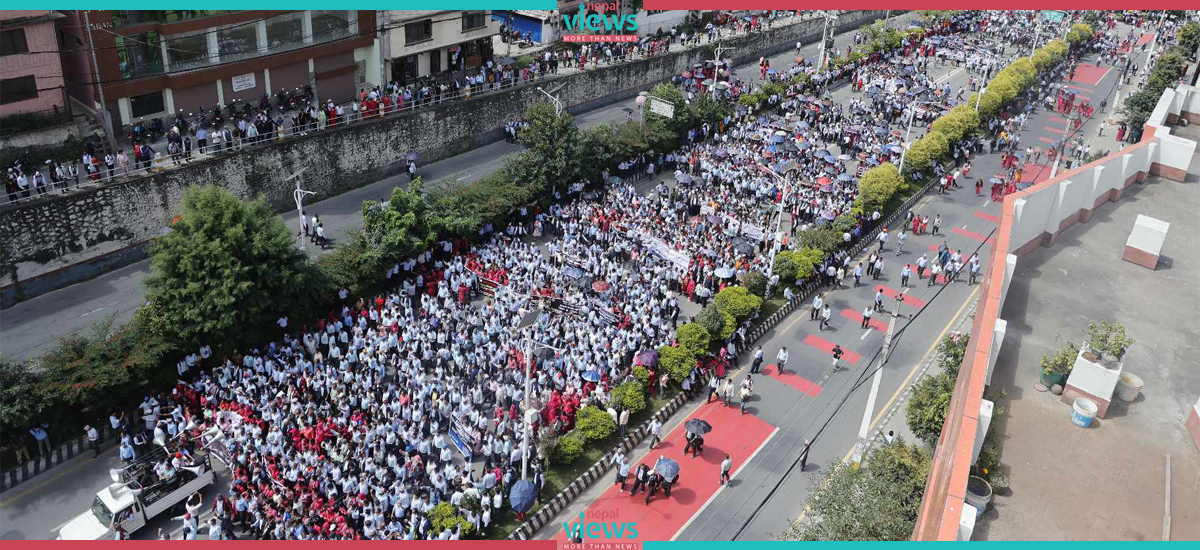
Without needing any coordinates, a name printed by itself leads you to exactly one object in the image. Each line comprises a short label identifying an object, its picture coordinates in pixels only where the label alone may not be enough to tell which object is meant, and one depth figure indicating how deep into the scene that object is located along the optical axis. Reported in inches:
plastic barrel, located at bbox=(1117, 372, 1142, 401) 767.1
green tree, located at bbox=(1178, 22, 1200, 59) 2534.4
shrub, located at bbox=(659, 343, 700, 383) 1171.9
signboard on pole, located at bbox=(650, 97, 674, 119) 1807.3
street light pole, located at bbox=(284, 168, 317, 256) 1326.3
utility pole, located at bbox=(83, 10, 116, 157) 1374.3
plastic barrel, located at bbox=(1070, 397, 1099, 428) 732.0
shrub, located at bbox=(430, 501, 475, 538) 911.0
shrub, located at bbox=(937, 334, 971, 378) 1031.6
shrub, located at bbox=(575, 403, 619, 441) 1061.8
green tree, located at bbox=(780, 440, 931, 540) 818.2
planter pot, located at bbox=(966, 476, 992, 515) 635.5
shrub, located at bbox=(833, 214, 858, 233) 1556.3
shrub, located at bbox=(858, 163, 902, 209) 1647.4
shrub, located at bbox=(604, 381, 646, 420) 1108.5
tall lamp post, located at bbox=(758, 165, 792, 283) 1375.1
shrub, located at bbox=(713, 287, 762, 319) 1284.4
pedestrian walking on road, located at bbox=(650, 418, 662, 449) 1088.8
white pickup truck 911.7
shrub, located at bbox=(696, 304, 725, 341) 1236.5
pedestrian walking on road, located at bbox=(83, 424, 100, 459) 1031.6
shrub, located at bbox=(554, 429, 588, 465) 1032.2
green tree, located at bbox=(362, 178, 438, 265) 1325.0
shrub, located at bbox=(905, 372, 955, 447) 986.7
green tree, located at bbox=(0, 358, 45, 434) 981.2
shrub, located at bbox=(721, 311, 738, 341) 1251.2
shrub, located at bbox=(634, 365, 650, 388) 1147.9
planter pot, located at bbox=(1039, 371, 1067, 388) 778.8
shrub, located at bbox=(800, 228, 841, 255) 1483.8
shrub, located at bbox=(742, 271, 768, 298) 1353.3
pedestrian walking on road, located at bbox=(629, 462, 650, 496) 1018.1
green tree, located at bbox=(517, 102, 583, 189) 1576.0
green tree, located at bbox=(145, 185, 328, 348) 1098.1
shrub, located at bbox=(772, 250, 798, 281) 1413.6
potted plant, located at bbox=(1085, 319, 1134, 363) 745.0
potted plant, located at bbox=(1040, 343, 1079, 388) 776.9
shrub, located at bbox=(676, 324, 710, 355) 1200.8
